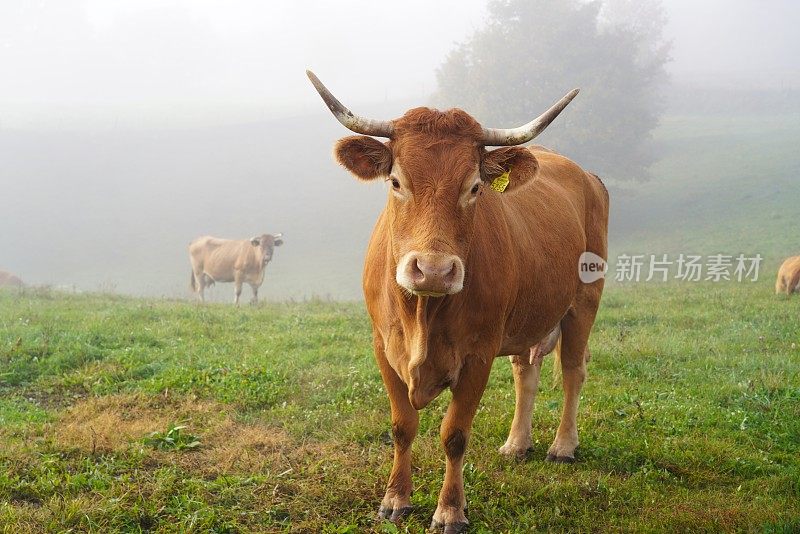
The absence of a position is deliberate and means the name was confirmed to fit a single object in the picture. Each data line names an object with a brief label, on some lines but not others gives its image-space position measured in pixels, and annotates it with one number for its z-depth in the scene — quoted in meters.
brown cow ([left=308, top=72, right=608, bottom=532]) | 3.84
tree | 34.75
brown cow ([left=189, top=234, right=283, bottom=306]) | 23.64
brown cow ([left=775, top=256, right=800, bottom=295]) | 14.64
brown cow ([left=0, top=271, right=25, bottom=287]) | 24.60
